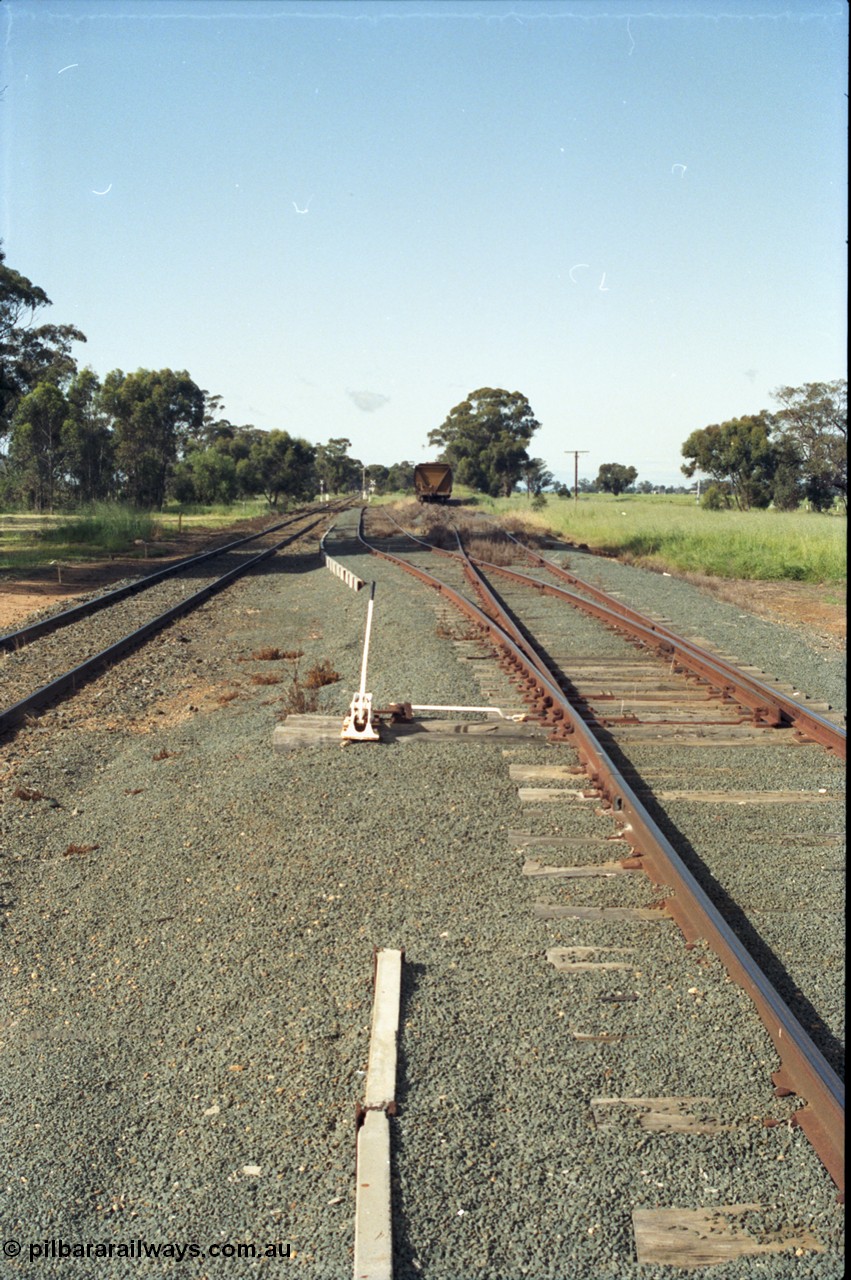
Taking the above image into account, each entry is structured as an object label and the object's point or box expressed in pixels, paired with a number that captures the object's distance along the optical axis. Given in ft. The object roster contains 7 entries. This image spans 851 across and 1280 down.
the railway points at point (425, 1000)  9.49
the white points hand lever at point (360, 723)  24.76
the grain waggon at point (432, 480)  191.83
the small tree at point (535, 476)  314.35
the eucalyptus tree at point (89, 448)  179.01
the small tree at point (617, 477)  450.71
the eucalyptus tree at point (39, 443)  161.79
